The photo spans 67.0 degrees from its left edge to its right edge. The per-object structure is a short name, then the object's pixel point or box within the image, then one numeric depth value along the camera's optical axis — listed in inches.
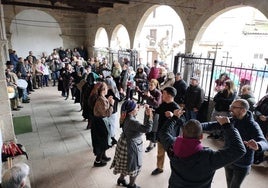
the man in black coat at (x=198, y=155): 62.0
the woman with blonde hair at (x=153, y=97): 165.2
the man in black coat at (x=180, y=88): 198.0
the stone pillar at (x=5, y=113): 139.9
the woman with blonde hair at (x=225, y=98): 172.6
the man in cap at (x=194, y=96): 183.9
